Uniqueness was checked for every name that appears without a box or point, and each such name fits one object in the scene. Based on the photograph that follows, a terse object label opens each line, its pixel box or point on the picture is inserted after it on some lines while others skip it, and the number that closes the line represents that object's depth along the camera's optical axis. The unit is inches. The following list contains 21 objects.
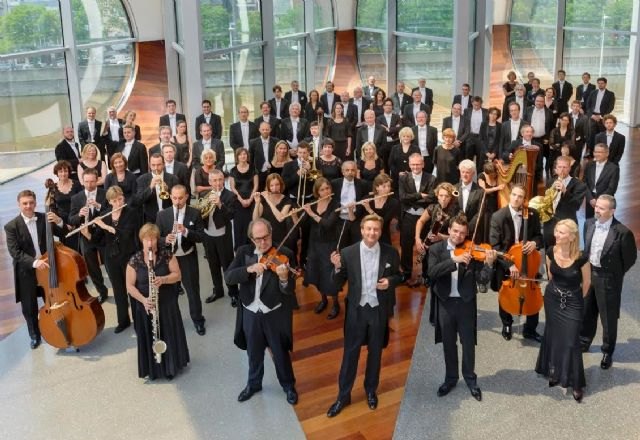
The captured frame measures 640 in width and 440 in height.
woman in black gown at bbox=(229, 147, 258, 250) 306.5
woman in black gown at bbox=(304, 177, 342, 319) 273.7
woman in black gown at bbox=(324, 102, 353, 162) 428.8
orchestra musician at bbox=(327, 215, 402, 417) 206.5
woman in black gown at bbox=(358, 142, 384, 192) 315.6
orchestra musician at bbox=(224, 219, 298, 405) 206.7
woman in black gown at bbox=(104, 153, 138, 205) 303.1
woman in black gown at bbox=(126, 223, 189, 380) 224.4
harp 251.4
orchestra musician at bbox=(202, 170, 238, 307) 277.0
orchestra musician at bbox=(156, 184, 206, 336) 257.8
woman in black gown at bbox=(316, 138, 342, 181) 314.8
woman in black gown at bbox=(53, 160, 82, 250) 291.0
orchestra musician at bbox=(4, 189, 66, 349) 249.1
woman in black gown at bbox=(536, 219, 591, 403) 209.6
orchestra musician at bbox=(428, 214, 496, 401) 209.8
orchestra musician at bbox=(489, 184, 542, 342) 245.6
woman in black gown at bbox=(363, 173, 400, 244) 273.3
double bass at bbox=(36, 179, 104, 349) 235.8
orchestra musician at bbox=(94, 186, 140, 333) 266.7
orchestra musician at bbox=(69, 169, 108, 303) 270.5
